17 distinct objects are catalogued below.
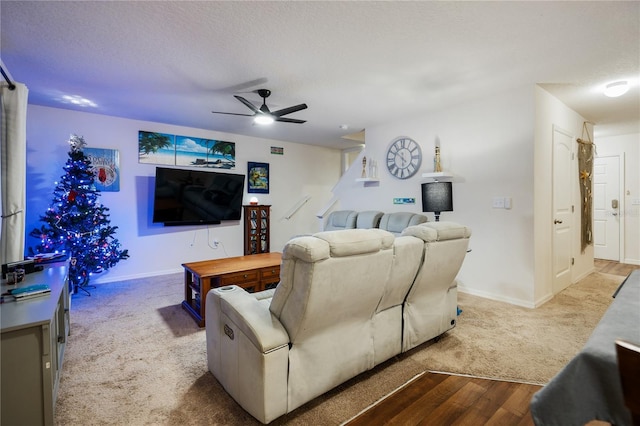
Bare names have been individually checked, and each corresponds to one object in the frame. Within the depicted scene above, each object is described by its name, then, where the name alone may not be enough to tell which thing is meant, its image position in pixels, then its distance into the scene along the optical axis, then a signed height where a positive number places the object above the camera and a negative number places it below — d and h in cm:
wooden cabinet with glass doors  565 -28
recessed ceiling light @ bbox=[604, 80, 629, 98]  318 +135
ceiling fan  324 +113
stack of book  171 -46
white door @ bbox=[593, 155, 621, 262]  554 +12
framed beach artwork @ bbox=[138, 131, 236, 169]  477 +109
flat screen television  465 +30
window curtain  255 +37
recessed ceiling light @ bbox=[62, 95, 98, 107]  366 +144
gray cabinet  134 -71
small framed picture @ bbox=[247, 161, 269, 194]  585 +73
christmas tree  363 -14
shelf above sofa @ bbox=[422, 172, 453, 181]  387 +52
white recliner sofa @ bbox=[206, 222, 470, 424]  146 -59
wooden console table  288 -65
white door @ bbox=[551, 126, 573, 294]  369 +8
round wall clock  443 +87
